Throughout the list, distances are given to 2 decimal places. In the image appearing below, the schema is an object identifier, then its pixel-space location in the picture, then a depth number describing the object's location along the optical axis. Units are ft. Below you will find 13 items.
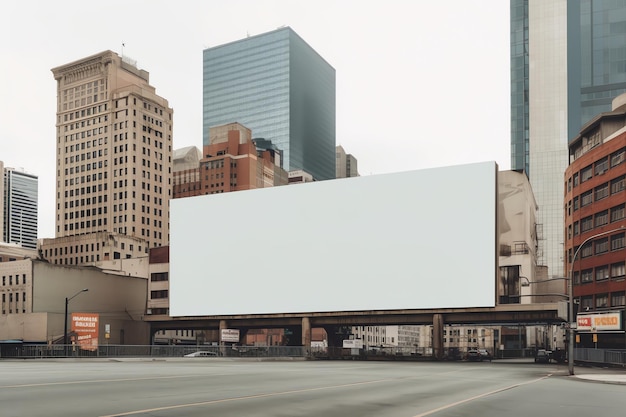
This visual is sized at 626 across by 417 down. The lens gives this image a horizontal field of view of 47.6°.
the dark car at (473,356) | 288.51
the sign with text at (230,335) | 291.03
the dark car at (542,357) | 260.21
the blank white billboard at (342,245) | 294.05
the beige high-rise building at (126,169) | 628.69
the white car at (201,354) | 241.65
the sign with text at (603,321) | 185.34
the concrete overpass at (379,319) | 289.12
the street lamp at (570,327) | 131.95
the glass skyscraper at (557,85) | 604.90
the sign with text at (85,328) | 266.16
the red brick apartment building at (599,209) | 289.53
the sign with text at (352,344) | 286.46
